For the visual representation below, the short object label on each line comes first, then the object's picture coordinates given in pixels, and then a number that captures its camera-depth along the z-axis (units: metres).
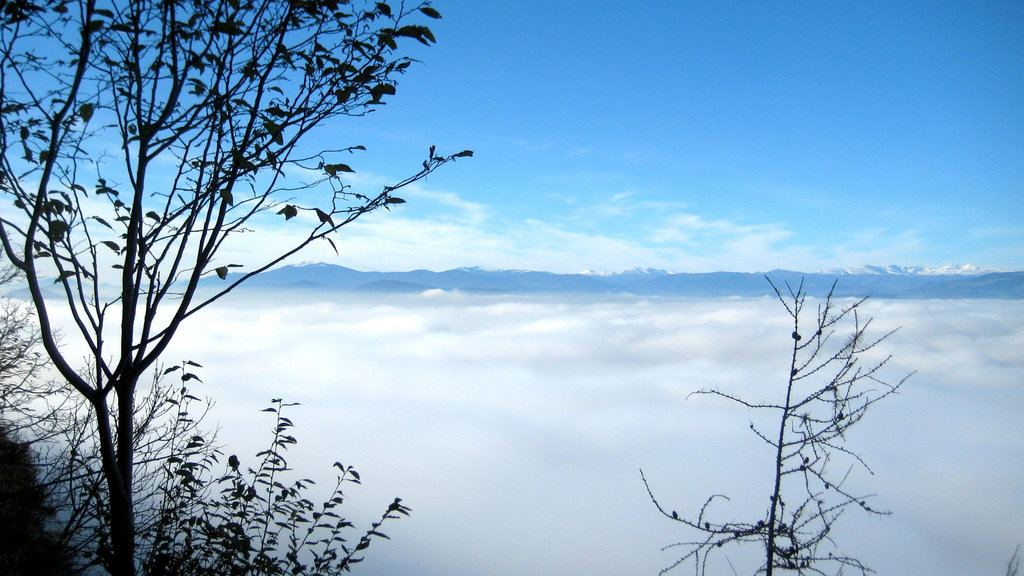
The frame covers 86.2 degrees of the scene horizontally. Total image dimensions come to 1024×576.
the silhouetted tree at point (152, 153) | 2.38
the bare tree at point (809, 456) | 2.78
